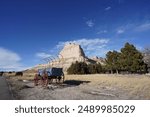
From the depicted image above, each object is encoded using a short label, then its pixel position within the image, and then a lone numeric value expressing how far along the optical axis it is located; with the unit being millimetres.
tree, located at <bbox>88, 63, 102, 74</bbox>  42281
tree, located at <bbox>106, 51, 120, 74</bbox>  38243
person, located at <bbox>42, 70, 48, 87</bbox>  15519
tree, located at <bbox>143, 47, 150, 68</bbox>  44660
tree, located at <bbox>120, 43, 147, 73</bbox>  32762
